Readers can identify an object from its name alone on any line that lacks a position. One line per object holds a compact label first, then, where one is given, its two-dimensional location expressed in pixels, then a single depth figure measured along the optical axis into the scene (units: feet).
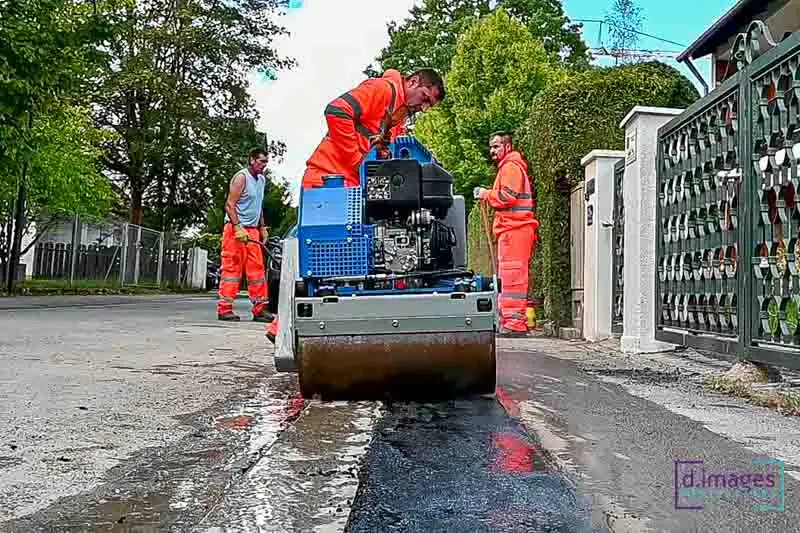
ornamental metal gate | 18.10
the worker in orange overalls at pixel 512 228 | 33.45
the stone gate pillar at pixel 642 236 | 28.55
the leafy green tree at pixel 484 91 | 93.71
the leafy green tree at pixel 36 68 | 47.01
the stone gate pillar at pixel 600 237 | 32.91
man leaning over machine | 20.77
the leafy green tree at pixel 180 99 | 114.83
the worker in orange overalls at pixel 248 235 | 39.55
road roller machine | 17.33
